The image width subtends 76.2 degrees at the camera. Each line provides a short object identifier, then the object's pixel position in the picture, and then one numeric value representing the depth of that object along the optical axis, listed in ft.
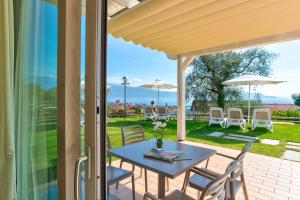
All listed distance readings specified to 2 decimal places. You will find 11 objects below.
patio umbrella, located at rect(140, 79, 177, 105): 26.96
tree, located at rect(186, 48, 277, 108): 30.66
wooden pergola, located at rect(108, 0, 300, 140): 7.76
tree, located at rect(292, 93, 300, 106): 27.35
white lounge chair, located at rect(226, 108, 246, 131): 22.71
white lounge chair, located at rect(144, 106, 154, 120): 27.89
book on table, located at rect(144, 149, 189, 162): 6.11
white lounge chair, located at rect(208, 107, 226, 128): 24.12
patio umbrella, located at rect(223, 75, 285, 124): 21.27
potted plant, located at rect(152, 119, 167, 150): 7.07
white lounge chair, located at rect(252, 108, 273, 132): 21.24
